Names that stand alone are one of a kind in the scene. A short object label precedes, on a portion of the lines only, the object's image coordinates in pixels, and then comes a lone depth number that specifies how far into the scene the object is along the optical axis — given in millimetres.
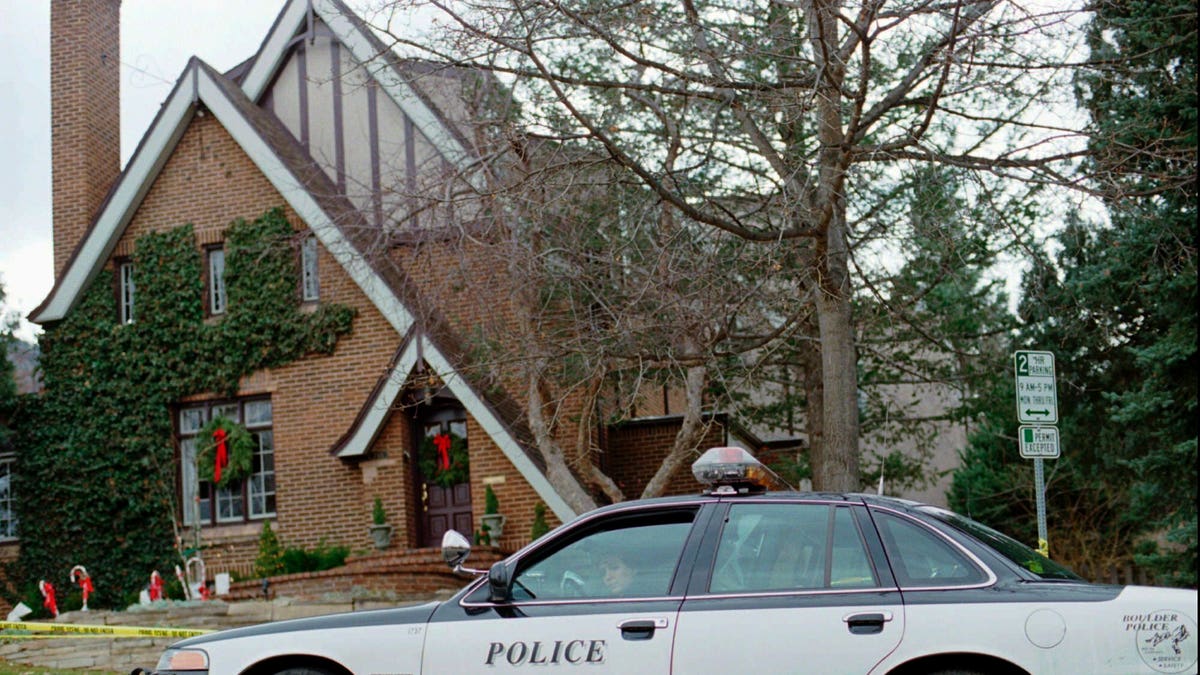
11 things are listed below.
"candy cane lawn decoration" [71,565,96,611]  19297
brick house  18812
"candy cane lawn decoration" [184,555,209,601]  18967
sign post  9055
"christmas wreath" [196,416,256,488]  20141
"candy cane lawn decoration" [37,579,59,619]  19484
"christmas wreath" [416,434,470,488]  19484
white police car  5875
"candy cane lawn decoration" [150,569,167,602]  18781
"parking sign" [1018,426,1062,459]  9039
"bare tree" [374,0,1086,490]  10523
